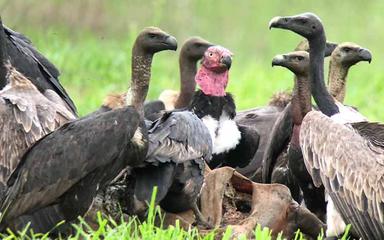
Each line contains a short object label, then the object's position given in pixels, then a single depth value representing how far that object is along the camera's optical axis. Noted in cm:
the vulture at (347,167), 1588
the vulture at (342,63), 1992
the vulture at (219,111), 1887
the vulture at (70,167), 1557
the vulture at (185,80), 2172
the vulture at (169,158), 1645
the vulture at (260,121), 2009
